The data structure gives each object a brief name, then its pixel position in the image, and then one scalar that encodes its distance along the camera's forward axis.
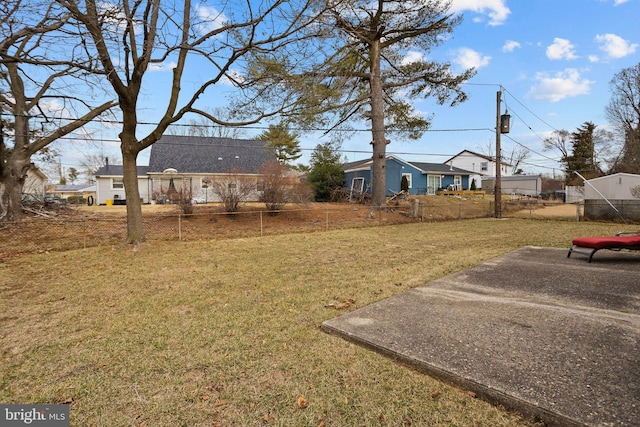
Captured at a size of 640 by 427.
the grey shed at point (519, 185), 37.53
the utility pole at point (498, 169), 16.03
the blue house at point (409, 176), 24.80
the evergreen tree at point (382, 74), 13.95
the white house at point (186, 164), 23.69
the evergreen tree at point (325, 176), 22.25
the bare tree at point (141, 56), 6.40
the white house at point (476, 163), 43.38
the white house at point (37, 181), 27.36
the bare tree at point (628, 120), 26.91
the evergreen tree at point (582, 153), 37.44
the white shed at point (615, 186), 15.73
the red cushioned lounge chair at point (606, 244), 6.13
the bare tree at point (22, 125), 7.21
